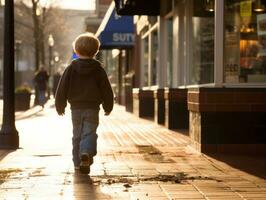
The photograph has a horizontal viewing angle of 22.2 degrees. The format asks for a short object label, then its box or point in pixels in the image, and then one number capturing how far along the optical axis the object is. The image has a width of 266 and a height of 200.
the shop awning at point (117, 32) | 25.19
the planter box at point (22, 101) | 26.73
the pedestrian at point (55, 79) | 40.38
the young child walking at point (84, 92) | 7.62
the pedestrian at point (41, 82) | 28.78
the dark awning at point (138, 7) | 15.93
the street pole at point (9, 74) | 10.62
